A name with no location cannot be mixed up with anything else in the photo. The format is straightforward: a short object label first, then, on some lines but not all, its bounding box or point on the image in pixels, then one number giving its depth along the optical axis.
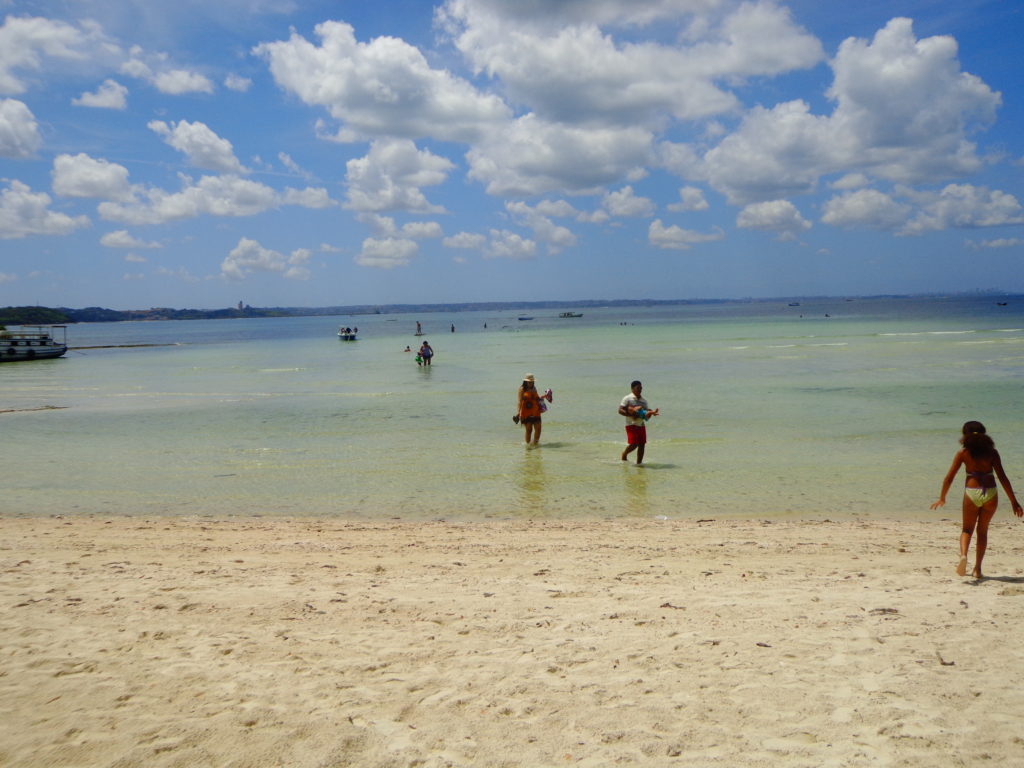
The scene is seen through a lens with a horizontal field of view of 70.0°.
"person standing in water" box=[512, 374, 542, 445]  16.94
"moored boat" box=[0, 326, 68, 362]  60.16
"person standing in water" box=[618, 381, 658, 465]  14.25
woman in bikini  7.15
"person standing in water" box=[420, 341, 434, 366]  43.31
